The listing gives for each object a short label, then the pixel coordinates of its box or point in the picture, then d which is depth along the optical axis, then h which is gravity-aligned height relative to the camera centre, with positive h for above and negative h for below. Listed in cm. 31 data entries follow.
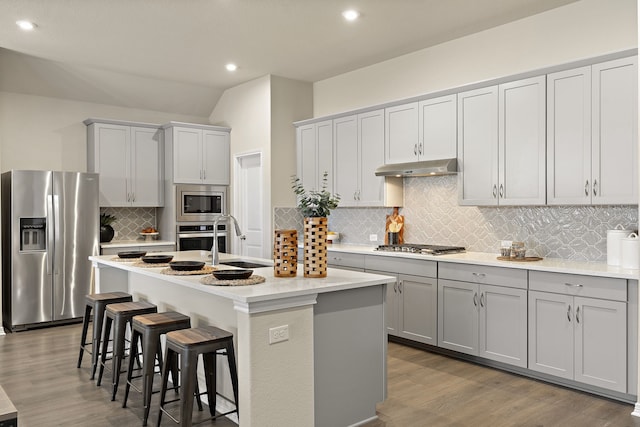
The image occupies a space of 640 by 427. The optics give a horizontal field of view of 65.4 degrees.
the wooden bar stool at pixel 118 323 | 363 -86
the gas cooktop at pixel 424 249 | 475 -40
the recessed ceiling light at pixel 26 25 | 462 +174
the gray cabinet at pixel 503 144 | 420 +57
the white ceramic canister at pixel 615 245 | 379 -28
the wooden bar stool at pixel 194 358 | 272 -87
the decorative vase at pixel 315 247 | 312 -24
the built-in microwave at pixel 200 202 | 688 +9
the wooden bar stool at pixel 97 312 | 406 -86
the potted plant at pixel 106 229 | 645 -26
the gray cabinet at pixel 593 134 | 364 +57
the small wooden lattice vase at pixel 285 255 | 317 -30
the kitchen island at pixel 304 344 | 263 -78
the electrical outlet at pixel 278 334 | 268 -68
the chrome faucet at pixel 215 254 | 393 -37
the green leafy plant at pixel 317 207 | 317 +1
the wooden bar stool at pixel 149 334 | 318 -83
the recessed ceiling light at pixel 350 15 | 442 +175
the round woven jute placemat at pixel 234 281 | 290 -43
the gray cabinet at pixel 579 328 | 345 -88
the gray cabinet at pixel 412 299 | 465 -87
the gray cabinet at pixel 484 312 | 400 -88
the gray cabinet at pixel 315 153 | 623 +72
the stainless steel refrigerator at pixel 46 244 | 561 -41
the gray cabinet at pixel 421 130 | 484 +80
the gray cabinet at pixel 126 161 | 663 +65
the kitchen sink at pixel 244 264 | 434 -49
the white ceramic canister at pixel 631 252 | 359 -32
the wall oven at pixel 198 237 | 689 -40
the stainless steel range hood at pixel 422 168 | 473 +40
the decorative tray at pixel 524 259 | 422 -44
